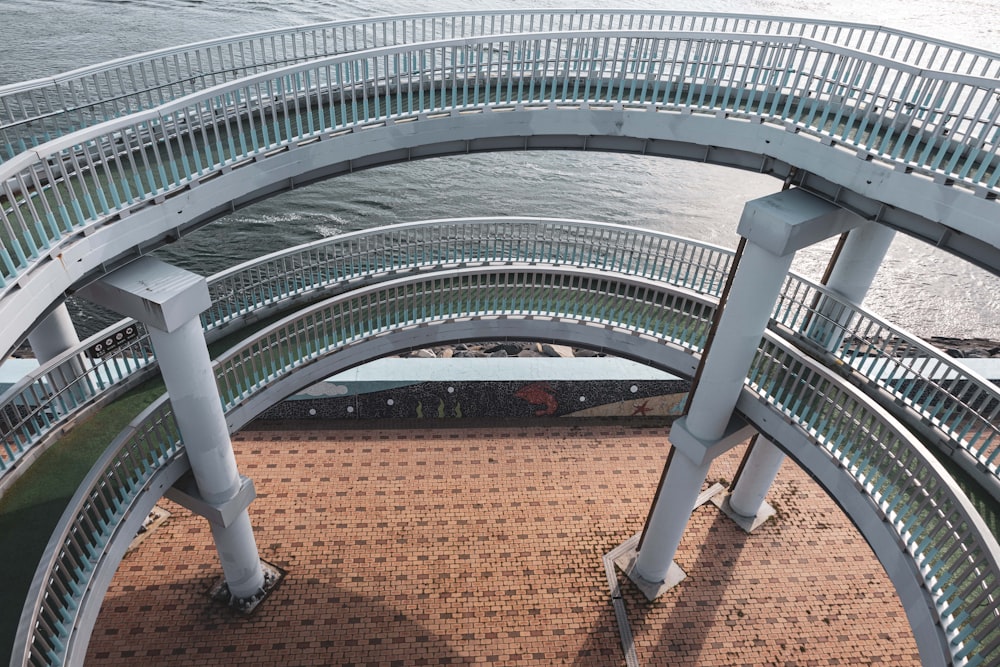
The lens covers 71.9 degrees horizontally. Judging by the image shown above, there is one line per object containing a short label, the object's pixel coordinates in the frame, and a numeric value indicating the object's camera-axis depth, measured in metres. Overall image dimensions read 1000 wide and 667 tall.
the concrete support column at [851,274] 12.55
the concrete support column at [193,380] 9.48
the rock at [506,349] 22.34
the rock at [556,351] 22.14
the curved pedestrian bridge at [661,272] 8.98
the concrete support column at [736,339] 10.95
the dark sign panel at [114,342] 12.34
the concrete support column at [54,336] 12.81
